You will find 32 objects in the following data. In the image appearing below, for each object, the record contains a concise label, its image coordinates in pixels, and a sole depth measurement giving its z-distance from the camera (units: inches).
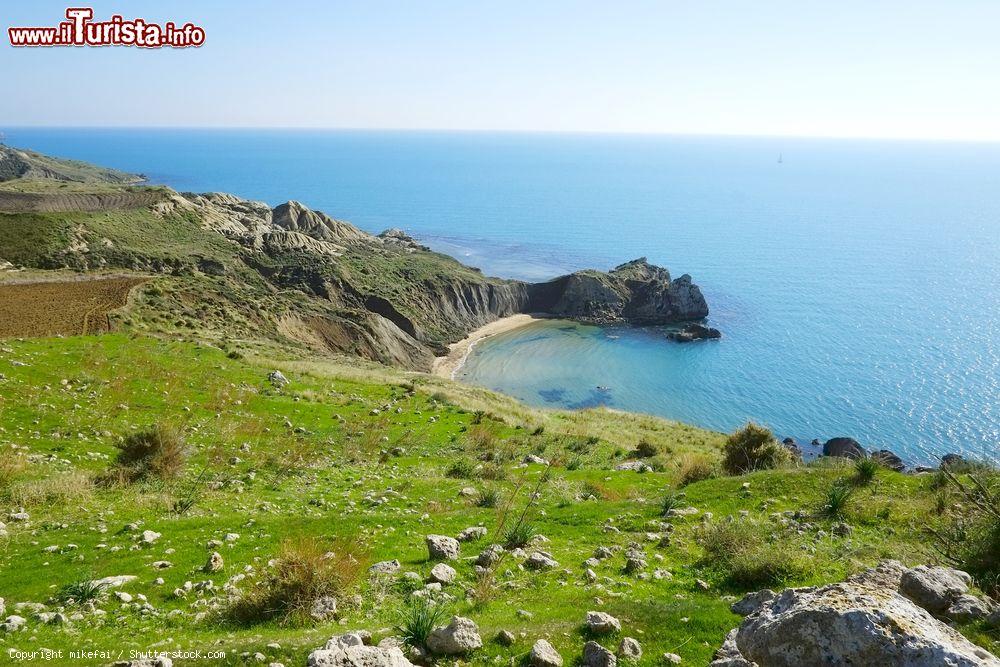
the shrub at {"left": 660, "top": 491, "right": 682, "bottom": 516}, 626.2
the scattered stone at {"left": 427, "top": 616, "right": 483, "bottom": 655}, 292.7
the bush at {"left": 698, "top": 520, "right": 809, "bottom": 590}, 406.9
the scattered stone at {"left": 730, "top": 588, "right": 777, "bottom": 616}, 339.6
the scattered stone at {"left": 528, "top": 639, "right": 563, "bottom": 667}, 285.0
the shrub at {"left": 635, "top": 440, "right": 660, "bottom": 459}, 1096.8
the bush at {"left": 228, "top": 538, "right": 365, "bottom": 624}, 342.6
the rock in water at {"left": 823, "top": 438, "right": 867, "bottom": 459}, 2094.0
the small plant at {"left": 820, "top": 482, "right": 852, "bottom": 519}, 567.2
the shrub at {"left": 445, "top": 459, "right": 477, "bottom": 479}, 822.5
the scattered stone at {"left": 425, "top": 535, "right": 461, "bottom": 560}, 452.1
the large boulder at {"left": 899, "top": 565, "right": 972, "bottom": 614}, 297.7
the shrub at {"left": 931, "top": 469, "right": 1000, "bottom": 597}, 349.7
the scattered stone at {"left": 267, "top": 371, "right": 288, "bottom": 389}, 1197.7
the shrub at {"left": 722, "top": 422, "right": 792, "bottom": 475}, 846.5
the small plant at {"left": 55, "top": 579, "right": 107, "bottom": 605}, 351.3
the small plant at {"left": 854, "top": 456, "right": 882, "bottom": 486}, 647.1
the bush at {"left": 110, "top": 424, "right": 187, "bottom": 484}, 634.2
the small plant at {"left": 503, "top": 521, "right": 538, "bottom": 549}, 495.5
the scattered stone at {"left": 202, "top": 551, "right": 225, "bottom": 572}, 413.1
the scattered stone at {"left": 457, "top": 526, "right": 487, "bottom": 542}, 514.3
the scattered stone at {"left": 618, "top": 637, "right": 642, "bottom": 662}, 297.4
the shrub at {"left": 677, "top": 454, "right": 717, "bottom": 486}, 781.3
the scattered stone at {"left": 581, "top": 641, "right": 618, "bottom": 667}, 290.3
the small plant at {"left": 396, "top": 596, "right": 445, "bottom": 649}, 297.6
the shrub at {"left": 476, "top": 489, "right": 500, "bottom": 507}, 646.9
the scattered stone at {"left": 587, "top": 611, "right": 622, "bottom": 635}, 321.7
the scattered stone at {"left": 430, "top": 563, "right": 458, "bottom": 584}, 403.2
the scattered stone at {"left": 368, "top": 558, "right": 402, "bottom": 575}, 414.9
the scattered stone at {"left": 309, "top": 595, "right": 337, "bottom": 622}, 339.9
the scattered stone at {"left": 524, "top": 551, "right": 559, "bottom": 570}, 446.9
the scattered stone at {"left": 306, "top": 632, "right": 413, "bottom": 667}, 244.3
